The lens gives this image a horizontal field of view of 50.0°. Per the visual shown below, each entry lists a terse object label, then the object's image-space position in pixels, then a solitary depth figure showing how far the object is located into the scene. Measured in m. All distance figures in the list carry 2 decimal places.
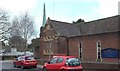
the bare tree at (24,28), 32.86
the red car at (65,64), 10.23
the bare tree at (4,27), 30.45
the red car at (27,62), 15.59
